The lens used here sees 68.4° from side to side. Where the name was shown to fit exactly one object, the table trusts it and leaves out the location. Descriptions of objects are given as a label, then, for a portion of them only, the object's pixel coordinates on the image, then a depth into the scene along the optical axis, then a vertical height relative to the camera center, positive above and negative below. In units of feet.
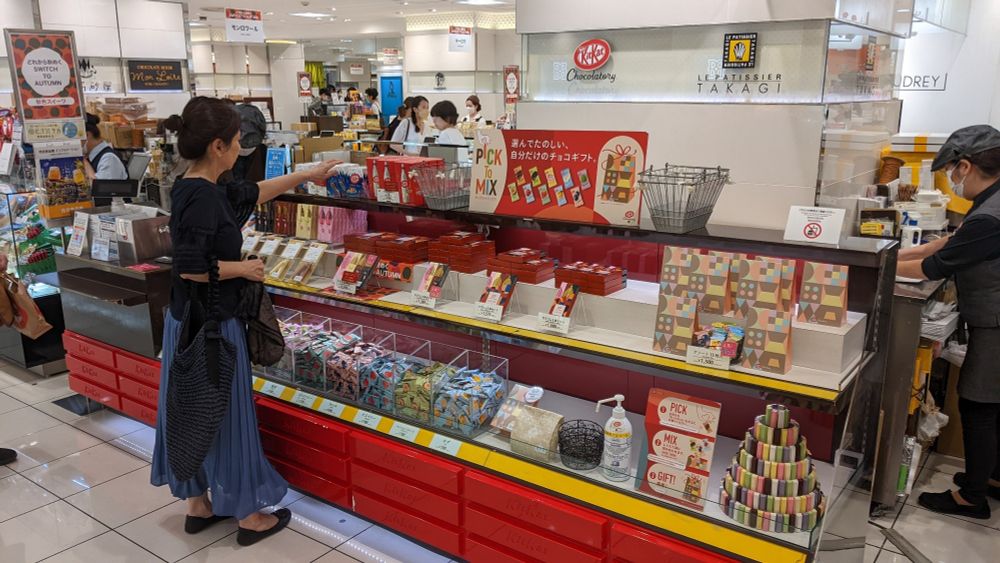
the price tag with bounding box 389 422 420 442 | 9.95 -4.05
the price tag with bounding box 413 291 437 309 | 10.12 -2.34
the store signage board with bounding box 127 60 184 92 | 30.25 +2.10
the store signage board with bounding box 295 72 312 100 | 56.03 +3.18
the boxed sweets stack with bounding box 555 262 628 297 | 9.07 -1.83
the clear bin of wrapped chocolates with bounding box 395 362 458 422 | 10.03 -3.53
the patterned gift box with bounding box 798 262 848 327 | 7.63 -1.70
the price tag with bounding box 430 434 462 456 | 9.46 -4.03
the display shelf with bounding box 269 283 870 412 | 7.20 -2.51
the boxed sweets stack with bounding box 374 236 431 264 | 10.87 -1.77
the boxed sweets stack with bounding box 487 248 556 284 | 9.69 -1.80
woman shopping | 9.28 -2.36
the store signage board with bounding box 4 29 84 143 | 16.12 +0.97
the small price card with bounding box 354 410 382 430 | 10.35 -4.05
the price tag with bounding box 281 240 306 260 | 12.03 -1.97
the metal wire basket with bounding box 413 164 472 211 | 10.47 -0.82
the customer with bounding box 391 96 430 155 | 27.73 +0.18
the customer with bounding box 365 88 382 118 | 47.32 +1.94
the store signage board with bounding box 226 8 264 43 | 35.78 +4.90
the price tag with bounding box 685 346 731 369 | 7.72 -2.38
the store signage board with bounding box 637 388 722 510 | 7.70 -3.31
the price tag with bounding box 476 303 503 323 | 9.46 -2.34
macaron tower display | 7.16 -3.42
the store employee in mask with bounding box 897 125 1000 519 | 10.16 -2.18
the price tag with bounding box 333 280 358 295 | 10.97 -2.35
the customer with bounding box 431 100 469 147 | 25.14 +0.23
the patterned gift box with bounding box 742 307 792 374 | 7.53 -2.16
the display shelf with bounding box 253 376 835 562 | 7.11 -3.98
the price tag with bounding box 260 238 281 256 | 12.47 -2.00
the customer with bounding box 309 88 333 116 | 54.39 +1.78
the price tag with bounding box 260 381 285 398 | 11.57 -4.05
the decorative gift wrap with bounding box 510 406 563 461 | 8.84 -3.66
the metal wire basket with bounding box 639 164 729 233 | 8.38 -0.77
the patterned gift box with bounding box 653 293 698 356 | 8.10 -2.14
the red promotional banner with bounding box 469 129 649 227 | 8.89 -0.59
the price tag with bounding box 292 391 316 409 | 11.14 -4.06
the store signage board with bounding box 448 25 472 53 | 54.39 +6.52
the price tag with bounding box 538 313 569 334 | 8.93 -2.34
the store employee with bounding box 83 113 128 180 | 20.99 -0.88
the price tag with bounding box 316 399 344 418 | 10.79 -4.05
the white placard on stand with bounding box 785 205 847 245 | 7.65 -1.00
